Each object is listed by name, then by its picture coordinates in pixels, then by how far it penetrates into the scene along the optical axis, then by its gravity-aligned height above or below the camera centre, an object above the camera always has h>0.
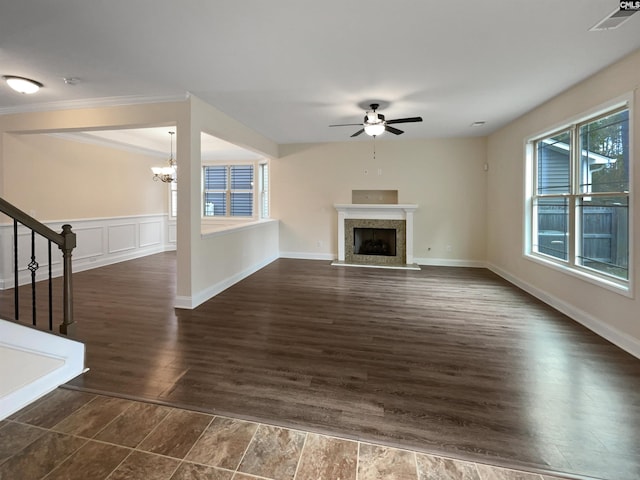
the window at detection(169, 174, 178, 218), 8.55 +1.08
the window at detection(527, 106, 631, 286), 3.13 +0.49
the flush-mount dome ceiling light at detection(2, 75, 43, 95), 3.38 +1.67
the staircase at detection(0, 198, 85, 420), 1.90 -0.78
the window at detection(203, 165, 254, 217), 8.49 +1.30
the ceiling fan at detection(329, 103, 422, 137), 4.30 +1.62
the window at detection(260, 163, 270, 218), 8.12 +1.29
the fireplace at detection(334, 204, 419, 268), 6.90 +0.08
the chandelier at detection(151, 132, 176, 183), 6.63 +1.42
